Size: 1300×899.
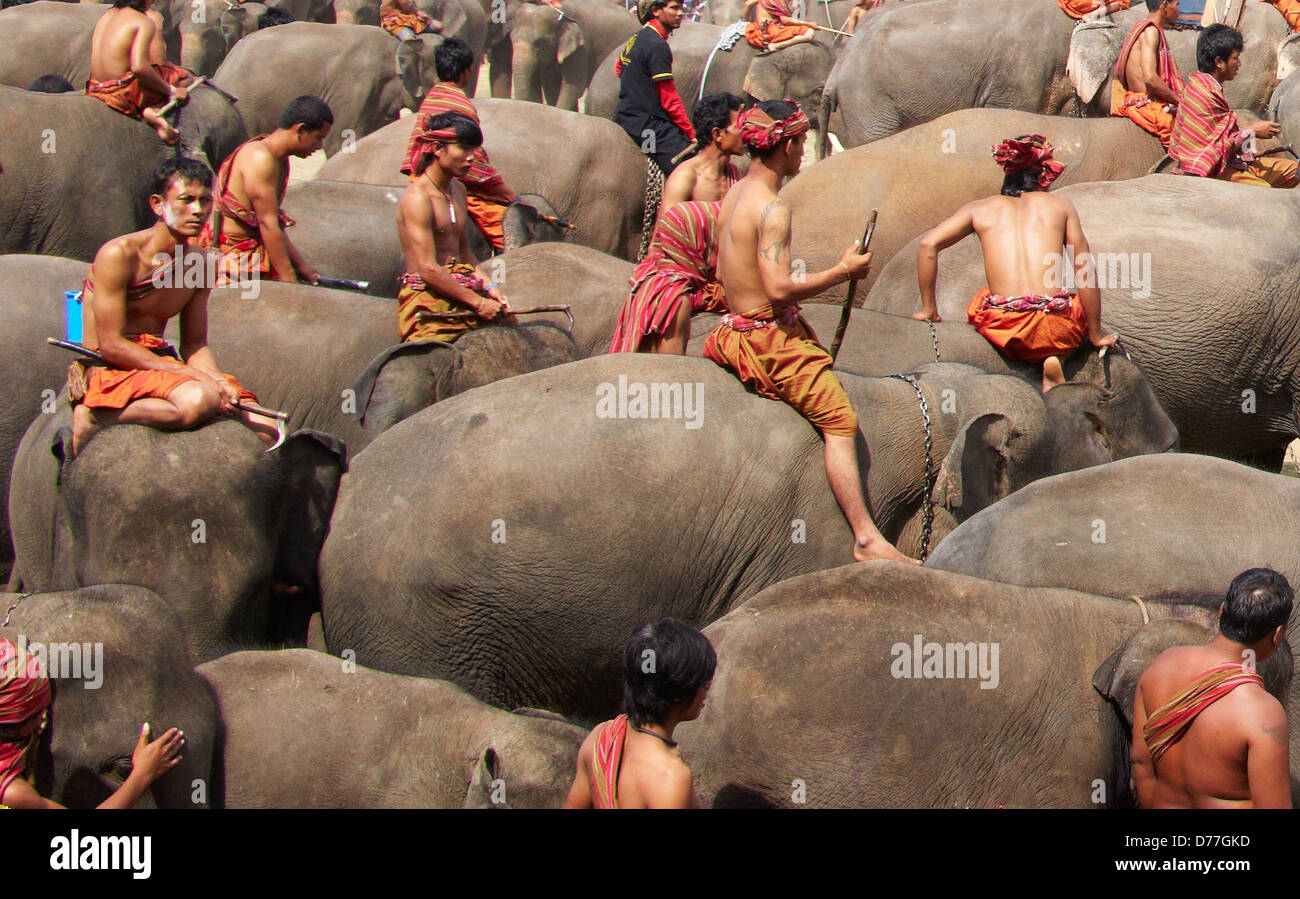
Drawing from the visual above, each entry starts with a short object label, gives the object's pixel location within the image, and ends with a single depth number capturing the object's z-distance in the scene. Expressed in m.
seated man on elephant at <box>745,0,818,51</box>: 13.15
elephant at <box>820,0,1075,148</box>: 10.60
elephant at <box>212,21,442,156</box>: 12.31
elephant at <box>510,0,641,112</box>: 16.94
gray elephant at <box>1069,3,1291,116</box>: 12.23
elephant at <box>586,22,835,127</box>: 13.13
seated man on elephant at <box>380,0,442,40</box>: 14.08
